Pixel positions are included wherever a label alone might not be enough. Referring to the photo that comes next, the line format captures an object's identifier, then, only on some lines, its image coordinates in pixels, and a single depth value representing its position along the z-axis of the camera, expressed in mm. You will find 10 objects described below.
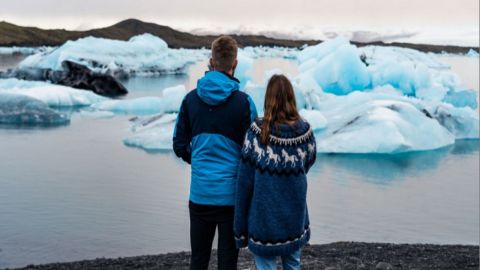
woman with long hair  2525
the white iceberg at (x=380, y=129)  11914
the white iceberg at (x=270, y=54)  59884
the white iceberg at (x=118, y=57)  25750
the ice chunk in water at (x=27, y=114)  14266
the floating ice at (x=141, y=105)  16234
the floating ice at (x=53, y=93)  17875
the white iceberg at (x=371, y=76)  17000
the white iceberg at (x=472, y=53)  72700
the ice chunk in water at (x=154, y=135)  11820
